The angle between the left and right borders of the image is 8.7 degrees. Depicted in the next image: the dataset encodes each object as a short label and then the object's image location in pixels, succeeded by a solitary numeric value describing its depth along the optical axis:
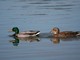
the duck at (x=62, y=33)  18.73
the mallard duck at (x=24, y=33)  18.91
